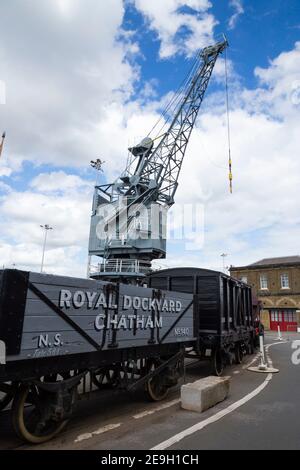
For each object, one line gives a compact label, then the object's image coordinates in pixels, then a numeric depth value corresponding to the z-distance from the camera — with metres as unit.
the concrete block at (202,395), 6.37
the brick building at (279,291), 41.44
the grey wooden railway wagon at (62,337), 4.09
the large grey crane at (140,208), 34.50
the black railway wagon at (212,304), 9.62
